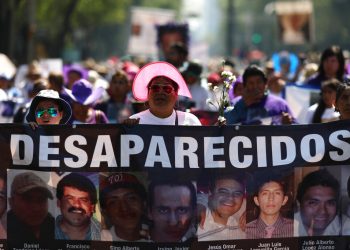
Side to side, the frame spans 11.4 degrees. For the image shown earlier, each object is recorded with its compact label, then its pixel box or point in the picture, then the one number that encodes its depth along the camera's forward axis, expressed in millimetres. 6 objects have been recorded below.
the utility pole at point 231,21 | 108888
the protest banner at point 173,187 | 11439
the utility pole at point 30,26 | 43413
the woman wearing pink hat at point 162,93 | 12328
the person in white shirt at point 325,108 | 16697
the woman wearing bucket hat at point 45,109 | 12698
